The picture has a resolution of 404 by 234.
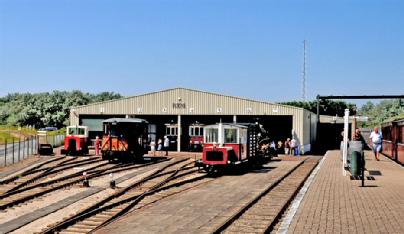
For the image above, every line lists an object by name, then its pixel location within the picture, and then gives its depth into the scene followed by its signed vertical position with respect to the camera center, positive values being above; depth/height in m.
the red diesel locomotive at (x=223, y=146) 25.14 -0.72
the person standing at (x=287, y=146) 44.26 -1.25
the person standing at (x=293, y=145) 42.93 -1.12
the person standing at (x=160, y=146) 44.72 -1.31
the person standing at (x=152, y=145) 42.39 -1.22
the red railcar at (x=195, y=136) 47.72 -0.50
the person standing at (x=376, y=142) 27.81 -0.52
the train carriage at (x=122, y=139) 32.97 -0.54
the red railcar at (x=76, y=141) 37.50 -0.79
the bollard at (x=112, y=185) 19.77 -2.07
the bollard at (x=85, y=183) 20.30 -2.06
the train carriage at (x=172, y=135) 49.34 -0.39
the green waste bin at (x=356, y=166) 19.47 -1.27
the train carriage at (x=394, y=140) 26.28 -0.41
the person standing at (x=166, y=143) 40.81 -0.95
